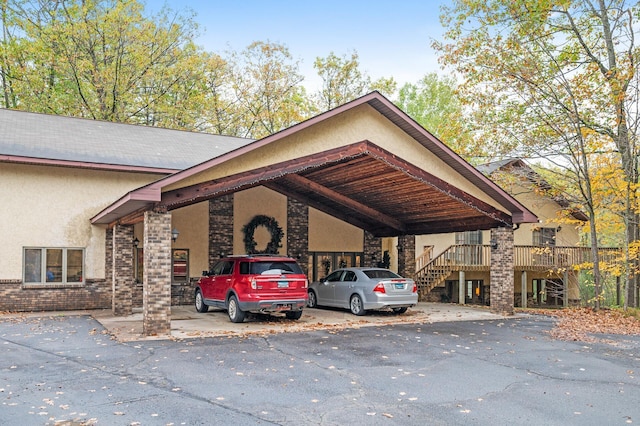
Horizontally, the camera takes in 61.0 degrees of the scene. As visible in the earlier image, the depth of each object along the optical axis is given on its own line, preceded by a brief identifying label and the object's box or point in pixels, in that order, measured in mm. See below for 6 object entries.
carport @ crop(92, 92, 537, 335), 12234
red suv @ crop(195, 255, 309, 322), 13906
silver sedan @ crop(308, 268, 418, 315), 15961
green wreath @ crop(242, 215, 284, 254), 20922
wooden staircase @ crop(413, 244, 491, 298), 25672
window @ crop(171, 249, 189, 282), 19688
